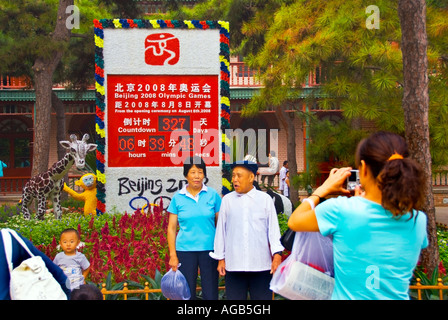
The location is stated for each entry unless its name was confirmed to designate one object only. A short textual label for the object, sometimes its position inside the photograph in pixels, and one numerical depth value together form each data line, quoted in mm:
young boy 4598
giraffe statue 9328
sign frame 9195
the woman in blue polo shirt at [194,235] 4164
